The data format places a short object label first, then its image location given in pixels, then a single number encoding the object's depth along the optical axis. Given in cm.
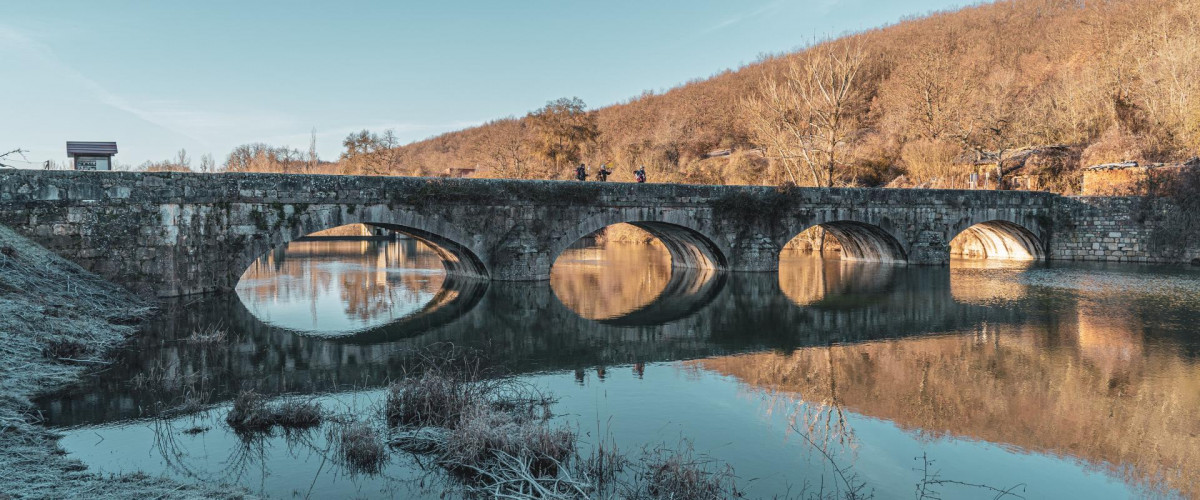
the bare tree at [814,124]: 3538
